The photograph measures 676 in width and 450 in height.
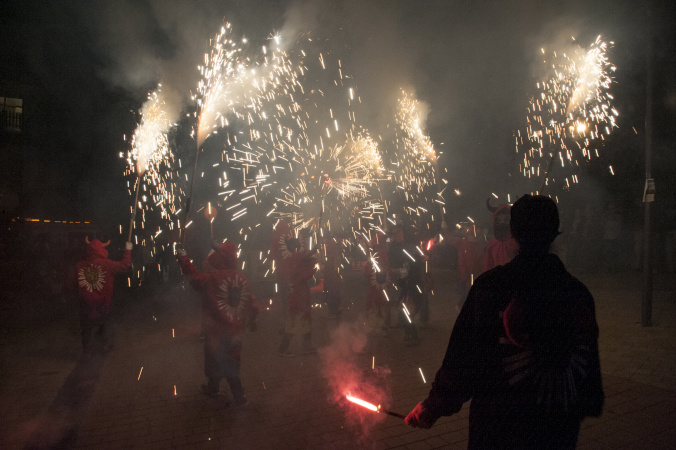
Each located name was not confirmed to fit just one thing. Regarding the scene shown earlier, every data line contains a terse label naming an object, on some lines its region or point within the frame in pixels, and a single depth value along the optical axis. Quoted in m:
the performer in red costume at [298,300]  6.34
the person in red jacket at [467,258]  8.05
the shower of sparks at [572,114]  9.91
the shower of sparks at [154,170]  7.96
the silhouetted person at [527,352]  1.75
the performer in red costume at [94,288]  6.20
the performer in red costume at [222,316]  4.59
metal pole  6.98
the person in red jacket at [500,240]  5.60
